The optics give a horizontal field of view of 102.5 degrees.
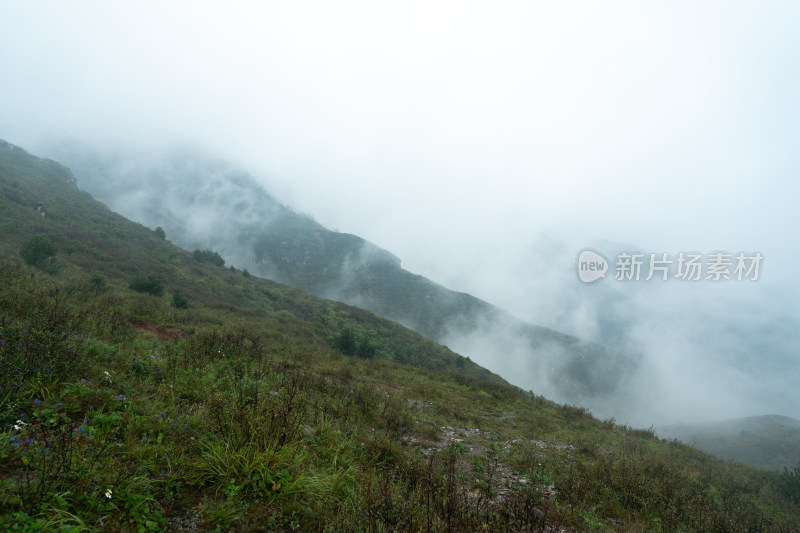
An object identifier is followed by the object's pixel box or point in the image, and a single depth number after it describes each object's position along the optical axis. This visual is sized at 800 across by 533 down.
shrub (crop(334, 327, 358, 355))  23.45
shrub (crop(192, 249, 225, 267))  41.81
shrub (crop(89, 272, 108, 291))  17.18
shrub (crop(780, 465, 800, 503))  11.13
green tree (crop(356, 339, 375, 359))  23.84
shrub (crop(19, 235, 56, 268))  19.03
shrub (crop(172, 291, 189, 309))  19.91
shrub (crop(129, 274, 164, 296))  20.89
